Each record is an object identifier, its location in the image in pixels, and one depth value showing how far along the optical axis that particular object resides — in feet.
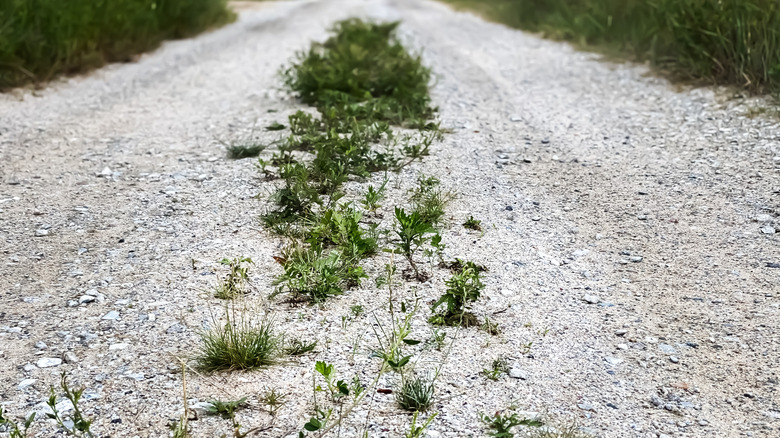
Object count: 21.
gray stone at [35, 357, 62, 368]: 9.89
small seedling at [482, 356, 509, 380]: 9.86
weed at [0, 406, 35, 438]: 7.87
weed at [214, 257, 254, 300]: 11.68
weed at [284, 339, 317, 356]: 10.23
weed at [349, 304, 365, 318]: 11.30
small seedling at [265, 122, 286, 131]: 21.24
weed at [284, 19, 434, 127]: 22.38
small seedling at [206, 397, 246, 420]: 8.86
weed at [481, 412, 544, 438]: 8.47
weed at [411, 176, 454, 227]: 14.67
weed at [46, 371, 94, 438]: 8.01
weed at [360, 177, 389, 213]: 14.87
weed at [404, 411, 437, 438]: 8.14
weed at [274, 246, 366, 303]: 11.75
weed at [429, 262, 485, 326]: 11.21
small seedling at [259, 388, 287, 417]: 8.95
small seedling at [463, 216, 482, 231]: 14.63
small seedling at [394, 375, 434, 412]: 9.11
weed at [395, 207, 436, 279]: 12.89
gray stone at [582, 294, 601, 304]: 12.04
